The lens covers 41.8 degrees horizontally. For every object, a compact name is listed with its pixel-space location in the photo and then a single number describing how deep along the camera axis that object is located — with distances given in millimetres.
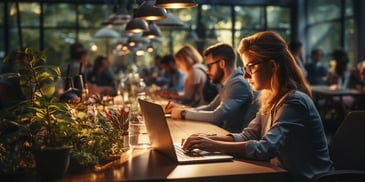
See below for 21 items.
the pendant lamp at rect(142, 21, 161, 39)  5021
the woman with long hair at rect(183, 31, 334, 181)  2076
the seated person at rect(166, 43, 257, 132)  3529
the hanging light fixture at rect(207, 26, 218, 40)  9516
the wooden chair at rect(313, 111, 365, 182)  2314
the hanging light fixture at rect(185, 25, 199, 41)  10017
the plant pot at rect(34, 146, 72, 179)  1682
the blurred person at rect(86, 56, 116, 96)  7924
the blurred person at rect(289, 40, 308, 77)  7737
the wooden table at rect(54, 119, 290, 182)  1732
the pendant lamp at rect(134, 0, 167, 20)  3420
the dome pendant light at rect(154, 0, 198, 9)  2724
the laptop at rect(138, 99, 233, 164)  1979
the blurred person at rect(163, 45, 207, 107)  5582
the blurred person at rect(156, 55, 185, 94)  7383
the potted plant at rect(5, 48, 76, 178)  1692
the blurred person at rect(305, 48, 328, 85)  9500
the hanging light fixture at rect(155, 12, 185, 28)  4833
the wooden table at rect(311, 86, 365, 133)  6798
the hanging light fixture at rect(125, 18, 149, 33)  4246
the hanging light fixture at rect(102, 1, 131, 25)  5449
